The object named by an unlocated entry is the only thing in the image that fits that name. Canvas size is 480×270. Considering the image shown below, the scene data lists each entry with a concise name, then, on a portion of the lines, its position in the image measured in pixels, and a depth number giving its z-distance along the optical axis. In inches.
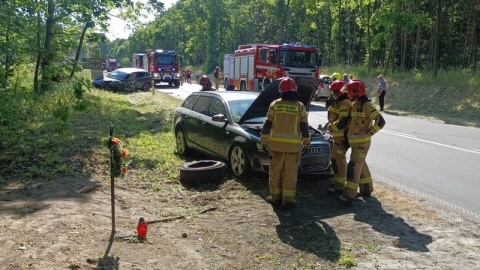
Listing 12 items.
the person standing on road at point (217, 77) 1156.5
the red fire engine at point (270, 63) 942.4
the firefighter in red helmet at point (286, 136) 245.1
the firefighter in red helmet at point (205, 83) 806.1
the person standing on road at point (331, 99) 295.3
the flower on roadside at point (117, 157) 210.7
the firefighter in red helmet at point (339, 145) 263.7
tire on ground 294.5
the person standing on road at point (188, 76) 1880.2
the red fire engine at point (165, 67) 1454.2
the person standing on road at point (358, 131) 252.8
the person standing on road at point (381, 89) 868.0
